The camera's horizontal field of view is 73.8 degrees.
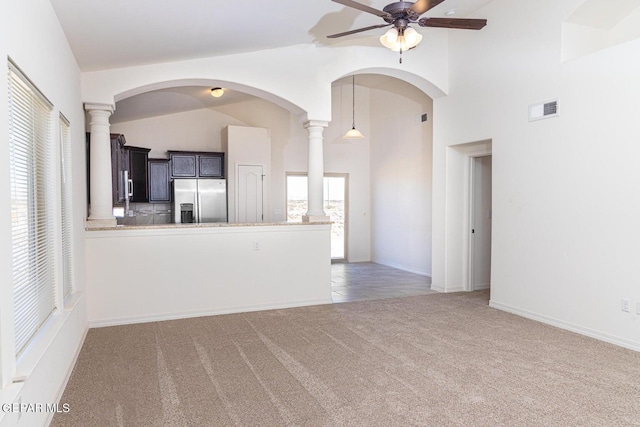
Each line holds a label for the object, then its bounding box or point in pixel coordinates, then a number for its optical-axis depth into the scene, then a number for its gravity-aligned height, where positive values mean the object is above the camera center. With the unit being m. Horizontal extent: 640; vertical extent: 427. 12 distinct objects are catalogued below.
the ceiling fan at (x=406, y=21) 3.10 +1.44
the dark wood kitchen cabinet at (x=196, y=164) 7.43 +0.75
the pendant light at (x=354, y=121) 7.18 +1.74
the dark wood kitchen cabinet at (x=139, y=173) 6.91 +0.56
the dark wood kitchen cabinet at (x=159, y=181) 7.34 +0.45
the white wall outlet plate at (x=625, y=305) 3.69 -0.89
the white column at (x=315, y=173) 5.39 +0.41
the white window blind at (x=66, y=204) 3.37 +0.03
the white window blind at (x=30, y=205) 2.14 +0.02
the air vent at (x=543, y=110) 4.32 +0.97
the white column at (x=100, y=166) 4.50 +0.44
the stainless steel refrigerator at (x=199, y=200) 7.28 +0.11
